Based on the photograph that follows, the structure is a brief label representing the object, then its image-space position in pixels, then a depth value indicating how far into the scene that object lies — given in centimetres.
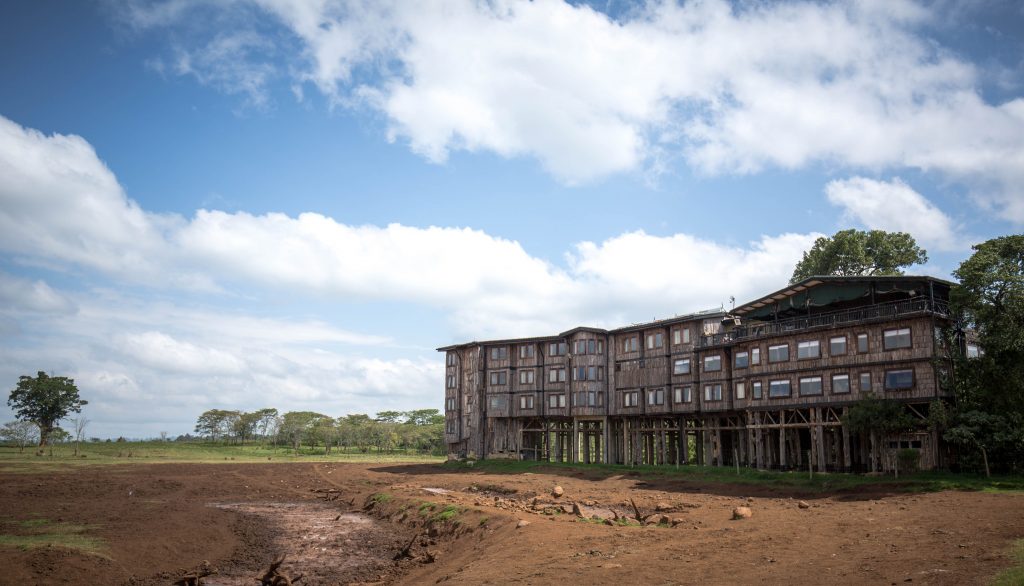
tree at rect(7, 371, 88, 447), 9594
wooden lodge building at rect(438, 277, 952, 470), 4150
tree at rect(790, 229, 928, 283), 6259
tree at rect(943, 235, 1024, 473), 3491
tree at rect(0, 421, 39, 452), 9081
